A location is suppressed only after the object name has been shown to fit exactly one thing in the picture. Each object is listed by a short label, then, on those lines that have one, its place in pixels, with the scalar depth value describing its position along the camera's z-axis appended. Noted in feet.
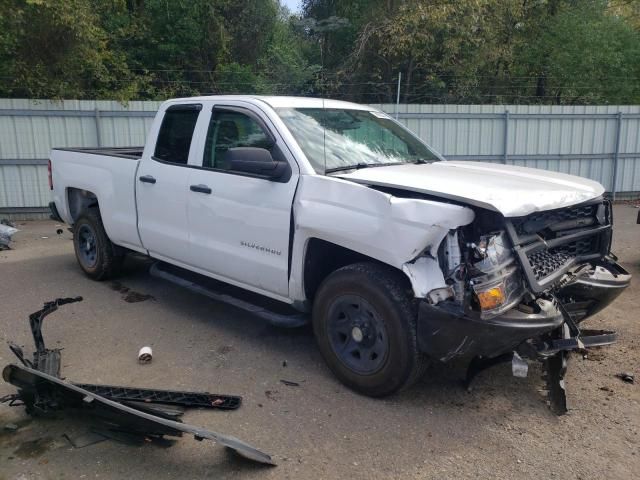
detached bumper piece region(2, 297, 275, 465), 10.84
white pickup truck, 11.69
